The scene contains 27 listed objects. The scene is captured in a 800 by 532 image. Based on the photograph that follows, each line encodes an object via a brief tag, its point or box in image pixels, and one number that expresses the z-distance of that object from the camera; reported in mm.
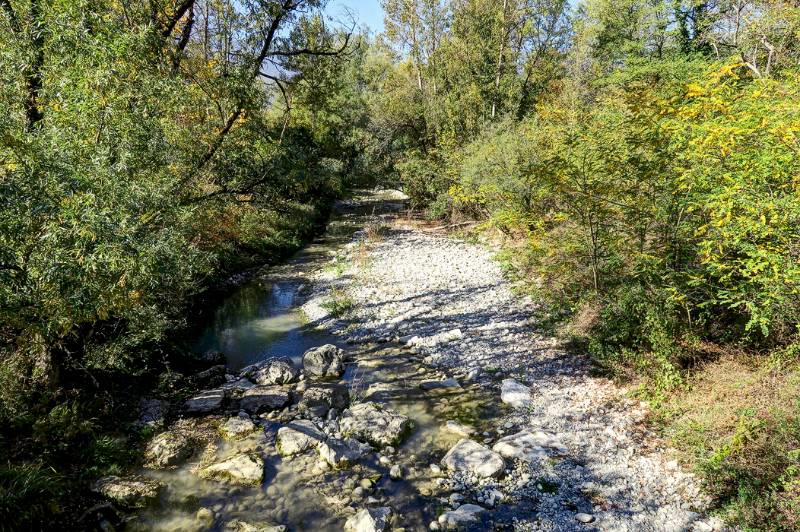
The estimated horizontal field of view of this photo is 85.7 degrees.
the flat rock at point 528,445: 6879
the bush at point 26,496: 5160
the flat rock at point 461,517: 5668
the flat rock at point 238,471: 6652
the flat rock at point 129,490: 6121
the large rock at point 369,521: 5582
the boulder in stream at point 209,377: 9711
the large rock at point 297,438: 7320
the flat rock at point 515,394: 8461
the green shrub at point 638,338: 7453
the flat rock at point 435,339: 11361
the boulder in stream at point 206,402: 8570
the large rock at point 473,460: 6539
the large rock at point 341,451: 6961
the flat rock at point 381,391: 9109
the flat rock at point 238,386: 9357
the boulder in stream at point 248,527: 5680
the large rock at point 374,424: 7574
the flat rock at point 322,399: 8742
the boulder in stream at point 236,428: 7812
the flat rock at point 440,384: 9312
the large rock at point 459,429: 7723
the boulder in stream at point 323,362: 10195
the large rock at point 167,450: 7000
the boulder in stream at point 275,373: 9859
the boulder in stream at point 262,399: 8789
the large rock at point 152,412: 7945
